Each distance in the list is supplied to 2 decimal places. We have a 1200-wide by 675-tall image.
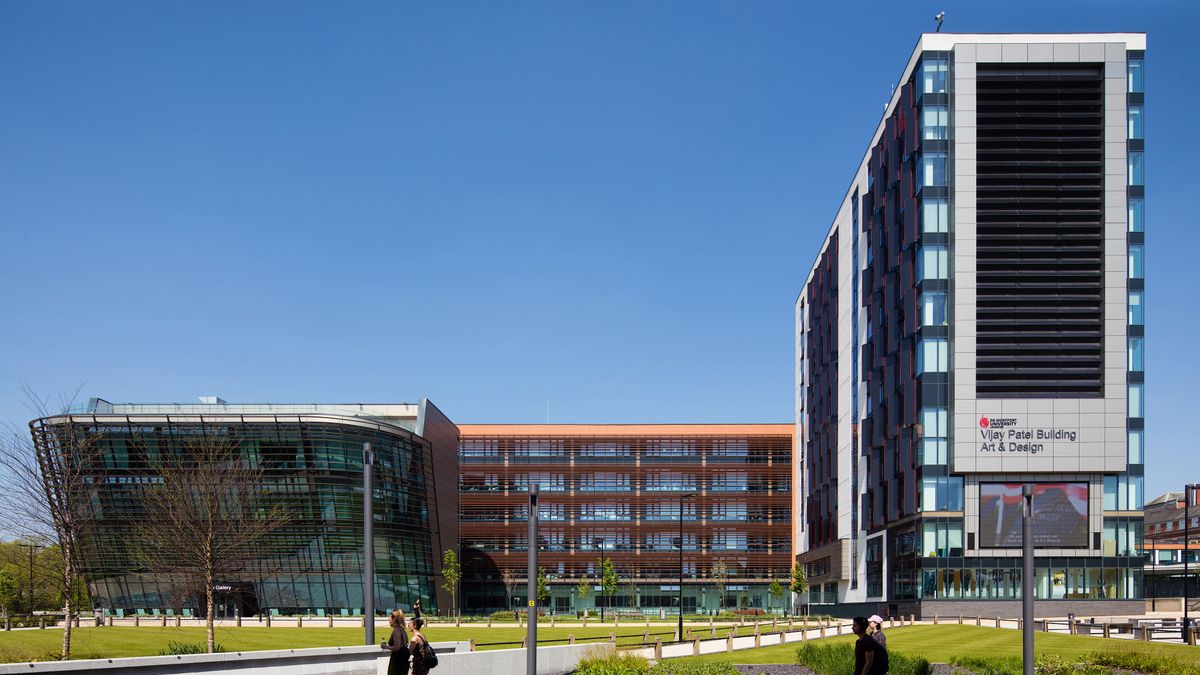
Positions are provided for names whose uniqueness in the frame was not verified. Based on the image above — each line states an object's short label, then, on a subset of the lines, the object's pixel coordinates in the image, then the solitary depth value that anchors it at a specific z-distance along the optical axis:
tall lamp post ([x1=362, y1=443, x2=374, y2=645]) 29.42
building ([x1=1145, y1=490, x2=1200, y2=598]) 135.25
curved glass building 93.06
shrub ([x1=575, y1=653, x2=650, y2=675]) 27.70
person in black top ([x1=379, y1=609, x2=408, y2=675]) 20.94
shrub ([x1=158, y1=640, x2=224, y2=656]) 38.19
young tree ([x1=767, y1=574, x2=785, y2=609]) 122.38
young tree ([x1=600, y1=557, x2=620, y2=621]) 120.69
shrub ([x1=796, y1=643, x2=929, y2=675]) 29.55
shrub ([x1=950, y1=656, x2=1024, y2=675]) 28.38
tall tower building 76.94
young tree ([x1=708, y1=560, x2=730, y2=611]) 133.12
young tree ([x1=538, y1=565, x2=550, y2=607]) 120.50
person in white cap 18.81
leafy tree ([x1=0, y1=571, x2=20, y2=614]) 96.52
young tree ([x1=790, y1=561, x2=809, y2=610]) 118.50
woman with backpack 21.09
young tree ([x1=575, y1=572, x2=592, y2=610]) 125.11
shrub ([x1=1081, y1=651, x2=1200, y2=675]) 31.09
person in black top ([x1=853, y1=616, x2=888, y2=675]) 17.98
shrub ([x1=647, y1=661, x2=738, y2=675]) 27.81
